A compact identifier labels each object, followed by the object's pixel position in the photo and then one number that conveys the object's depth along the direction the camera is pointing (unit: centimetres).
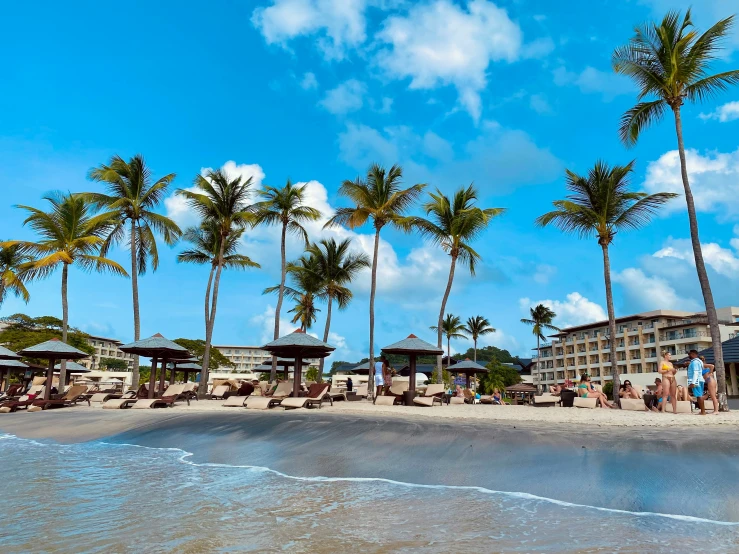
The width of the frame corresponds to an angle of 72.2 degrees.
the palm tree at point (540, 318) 7425
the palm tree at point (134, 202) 2356
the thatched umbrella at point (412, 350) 1659
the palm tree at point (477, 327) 7131
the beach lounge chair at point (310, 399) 1512
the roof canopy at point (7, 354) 2053
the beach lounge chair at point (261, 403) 1580
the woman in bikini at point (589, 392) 1728
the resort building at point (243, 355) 14012
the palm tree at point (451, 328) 6650
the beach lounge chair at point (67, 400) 1766
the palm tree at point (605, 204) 1883
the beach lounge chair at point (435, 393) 1745
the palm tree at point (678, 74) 1470
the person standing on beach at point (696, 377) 1222
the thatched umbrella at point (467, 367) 2342
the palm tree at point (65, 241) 2208
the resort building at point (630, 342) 5966
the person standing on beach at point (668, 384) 1301
